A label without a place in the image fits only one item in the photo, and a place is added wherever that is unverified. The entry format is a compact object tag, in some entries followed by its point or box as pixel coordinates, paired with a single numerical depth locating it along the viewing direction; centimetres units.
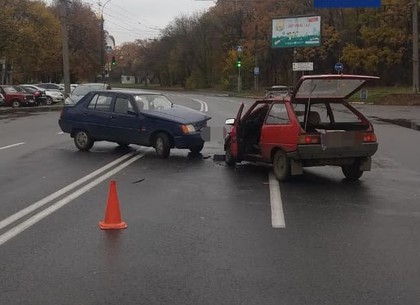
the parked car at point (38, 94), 4252
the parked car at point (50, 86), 5413
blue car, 1311
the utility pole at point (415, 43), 3756
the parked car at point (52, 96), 4689
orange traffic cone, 687
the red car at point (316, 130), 967
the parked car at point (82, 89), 2678
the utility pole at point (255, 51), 6826
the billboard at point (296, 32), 5291
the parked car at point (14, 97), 4025
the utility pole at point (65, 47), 3750
